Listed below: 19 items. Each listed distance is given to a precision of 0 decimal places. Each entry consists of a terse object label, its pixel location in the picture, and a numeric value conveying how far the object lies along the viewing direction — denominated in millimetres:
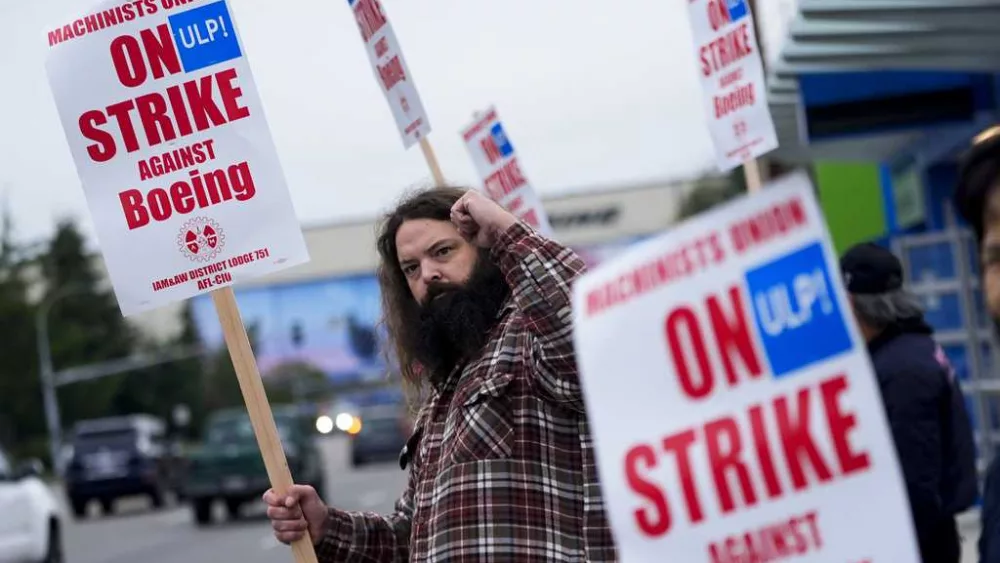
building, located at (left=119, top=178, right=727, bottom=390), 88438
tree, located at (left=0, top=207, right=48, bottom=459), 66250
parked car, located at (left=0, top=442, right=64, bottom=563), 15398
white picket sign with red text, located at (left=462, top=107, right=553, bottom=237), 8727
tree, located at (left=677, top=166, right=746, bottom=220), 55812
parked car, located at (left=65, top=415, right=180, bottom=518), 31719
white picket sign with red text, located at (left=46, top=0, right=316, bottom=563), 4039
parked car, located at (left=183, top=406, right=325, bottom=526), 25500
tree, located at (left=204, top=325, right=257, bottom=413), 94000
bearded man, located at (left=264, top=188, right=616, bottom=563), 3465
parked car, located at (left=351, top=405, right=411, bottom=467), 47656
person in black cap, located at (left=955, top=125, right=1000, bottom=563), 2211
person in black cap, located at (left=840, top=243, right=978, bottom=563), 4902
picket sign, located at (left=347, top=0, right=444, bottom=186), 6879
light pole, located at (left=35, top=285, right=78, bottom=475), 56812
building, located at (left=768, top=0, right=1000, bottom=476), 11641
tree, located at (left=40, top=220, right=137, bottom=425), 71500
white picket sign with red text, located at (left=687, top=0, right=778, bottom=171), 6914
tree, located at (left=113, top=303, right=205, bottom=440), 79688
